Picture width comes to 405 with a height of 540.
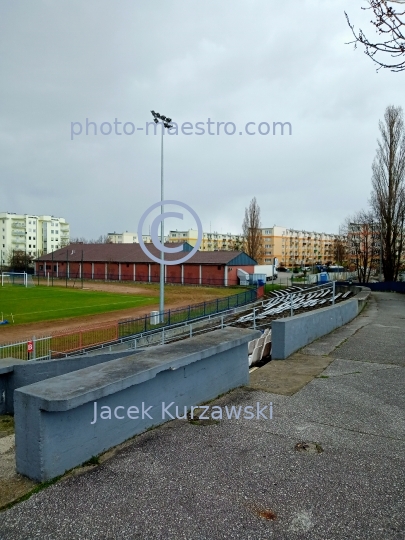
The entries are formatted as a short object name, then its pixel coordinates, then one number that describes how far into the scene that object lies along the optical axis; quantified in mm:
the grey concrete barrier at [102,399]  3191
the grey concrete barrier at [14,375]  6930
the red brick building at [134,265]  54219
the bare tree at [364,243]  50616
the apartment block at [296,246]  123938
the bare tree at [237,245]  100969
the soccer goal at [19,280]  56056
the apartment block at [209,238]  125375
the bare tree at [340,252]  77225
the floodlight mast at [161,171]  23175
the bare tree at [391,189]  40344
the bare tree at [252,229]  73312
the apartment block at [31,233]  116375
